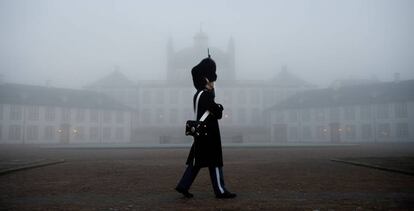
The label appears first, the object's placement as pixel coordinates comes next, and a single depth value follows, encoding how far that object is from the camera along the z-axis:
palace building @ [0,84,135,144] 48.53
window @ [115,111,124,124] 60.06
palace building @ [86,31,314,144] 71.78
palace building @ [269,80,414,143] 48.84
